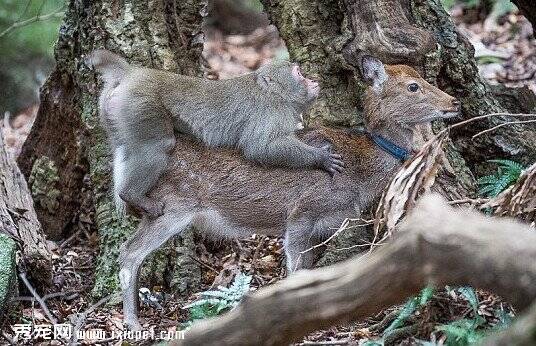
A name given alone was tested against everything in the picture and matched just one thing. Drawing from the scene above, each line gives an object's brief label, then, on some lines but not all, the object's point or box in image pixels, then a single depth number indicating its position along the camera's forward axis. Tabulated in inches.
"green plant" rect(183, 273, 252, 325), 505.0
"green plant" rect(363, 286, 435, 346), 441.1
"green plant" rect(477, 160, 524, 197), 585.6
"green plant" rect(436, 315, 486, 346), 411.2
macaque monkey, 543.8
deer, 567.5
